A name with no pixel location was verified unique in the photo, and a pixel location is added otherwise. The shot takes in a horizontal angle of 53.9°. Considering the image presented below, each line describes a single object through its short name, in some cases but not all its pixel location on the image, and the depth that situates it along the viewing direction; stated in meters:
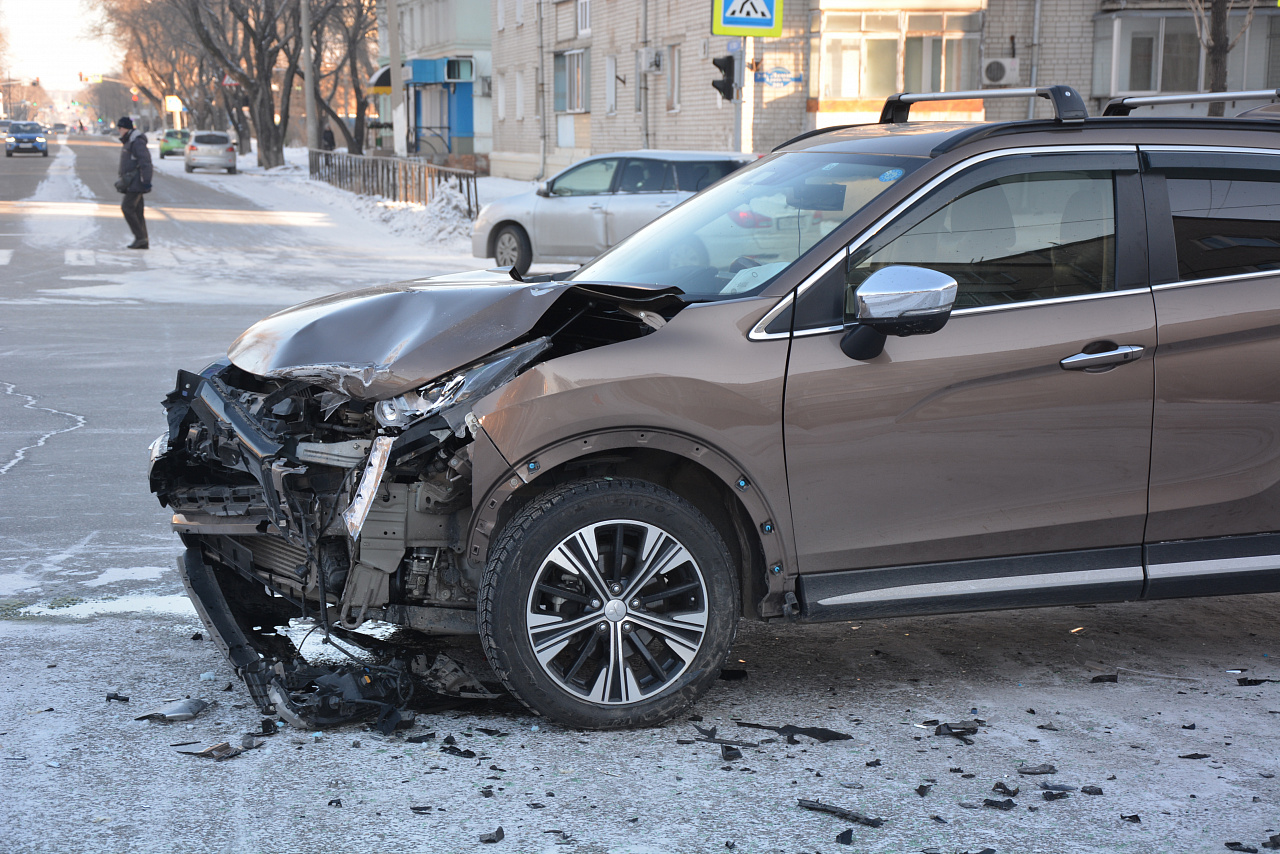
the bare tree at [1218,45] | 17.31
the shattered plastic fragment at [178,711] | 3.93
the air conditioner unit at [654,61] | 30.55
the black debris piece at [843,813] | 3.33
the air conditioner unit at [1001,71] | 26.13
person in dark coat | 18.70
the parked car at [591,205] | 16.30
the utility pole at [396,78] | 30.77
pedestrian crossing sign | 14.59
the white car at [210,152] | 49.62
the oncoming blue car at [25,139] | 60.91
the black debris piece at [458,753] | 3.70
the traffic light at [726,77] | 16.00
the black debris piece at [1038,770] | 3.63
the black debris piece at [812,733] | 3.86
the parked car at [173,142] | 71.75
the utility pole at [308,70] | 39.28
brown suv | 3.79
